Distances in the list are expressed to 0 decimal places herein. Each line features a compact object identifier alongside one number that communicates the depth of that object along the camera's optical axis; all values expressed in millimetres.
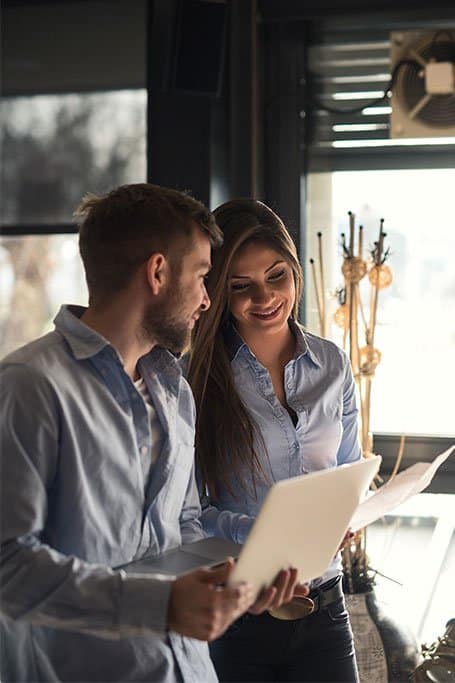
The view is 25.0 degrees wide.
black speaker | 3131
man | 1506
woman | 2117
